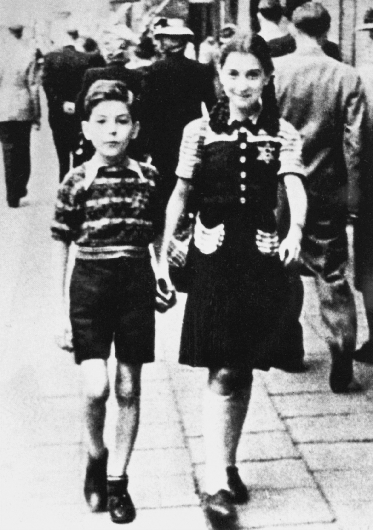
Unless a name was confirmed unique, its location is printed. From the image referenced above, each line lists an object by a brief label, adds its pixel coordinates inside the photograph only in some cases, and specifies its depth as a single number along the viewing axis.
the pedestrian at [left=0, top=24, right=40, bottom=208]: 2.85
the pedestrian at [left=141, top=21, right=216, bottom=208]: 2.72
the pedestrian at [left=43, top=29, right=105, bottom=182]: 2.72
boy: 2.63
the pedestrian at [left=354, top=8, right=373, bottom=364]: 3.16
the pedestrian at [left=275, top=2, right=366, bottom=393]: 2.96
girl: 2.65
